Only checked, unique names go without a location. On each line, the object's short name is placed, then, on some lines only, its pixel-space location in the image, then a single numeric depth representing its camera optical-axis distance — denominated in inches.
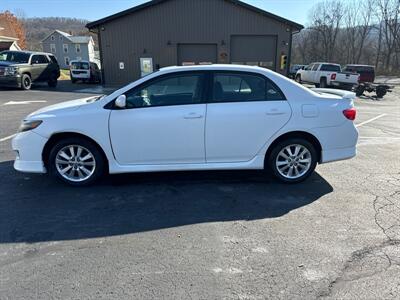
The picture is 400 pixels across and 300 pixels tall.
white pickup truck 821.2
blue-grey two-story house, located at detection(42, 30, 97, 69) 2766.5
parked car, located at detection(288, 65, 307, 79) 1510.1
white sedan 168.7
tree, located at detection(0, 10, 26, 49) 2501.2
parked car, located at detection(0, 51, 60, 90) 670.5
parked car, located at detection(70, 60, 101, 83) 994.7
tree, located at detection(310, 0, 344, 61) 2544.3
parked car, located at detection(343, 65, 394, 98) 756.0
